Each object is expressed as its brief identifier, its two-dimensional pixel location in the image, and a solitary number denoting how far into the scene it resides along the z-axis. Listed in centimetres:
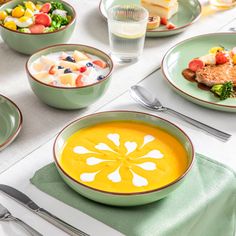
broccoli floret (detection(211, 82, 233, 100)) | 151
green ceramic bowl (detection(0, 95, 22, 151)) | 141
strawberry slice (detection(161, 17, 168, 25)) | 179
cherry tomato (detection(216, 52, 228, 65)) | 159
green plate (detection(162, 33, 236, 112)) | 150
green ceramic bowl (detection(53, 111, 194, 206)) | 124
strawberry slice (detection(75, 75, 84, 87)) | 147
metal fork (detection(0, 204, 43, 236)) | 122
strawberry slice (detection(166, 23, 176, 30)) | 177
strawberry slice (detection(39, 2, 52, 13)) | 169
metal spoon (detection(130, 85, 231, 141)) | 144
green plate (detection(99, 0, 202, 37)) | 175
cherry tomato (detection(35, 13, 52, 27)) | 165
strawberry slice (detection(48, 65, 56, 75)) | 149
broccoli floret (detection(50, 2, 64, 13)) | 171
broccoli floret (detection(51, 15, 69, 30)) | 167
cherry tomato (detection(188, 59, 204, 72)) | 158
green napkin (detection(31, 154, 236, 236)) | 125
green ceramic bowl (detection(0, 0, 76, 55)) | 162
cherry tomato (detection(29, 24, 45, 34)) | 164
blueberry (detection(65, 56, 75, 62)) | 152
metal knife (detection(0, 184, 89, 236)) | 123
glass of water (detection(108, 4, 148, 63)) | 161
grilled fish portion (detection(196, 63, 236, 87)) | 154
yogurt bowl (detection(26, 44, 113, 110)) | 145
